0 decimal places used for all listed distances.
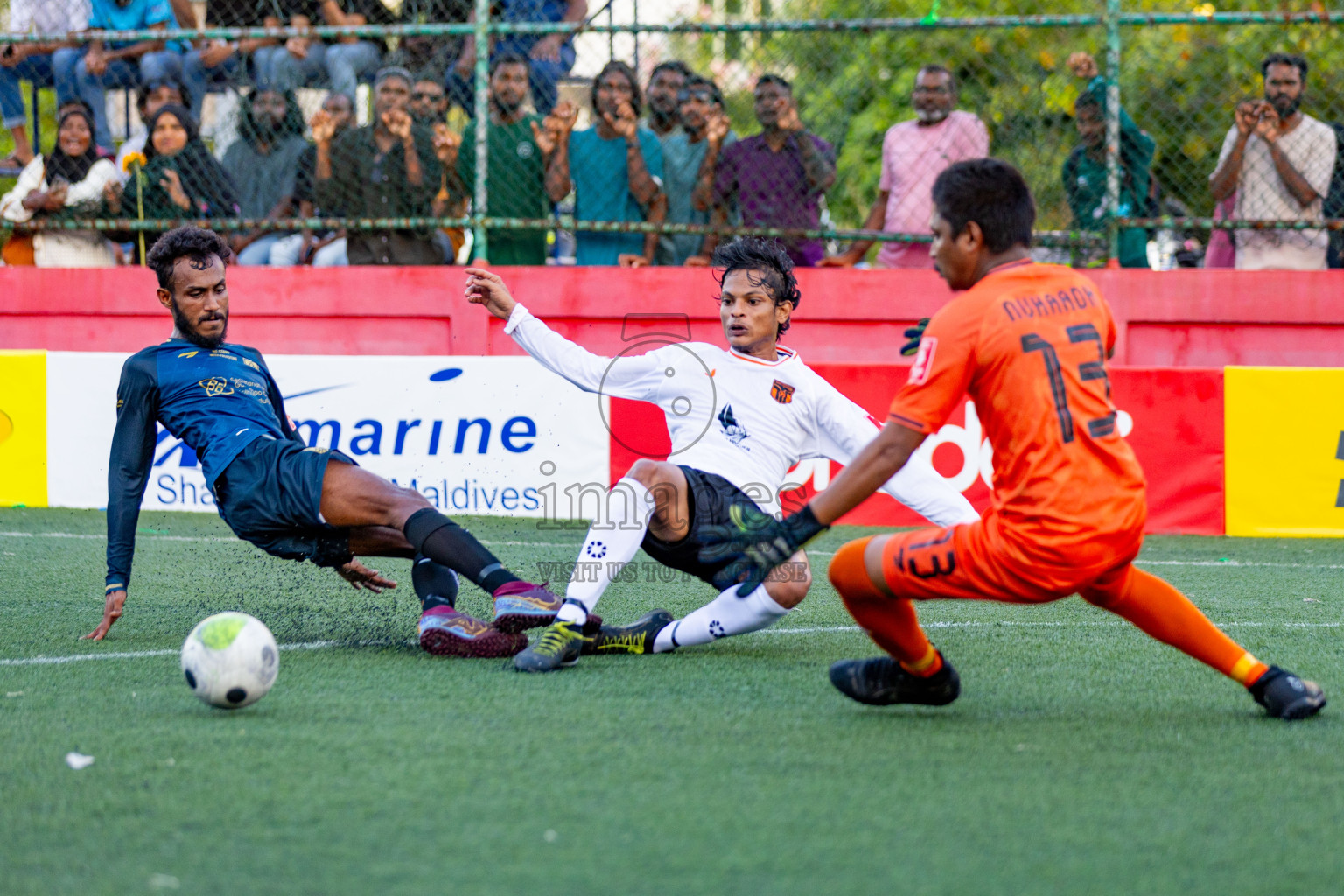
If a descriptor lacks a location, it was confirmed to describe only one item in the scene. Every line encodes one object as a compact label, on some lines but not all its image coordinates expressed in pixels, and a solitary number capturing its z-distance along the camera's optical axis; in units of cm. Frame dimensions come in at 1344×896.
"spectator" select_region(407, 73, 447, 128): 1967
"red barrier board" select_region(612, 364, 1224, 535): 1766
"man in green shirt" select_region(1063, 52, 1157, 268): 1856
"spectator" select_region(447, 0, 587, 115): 2034
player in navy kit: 965
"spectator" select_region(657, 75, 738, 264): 1944
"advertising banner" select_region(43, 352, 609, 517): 1830
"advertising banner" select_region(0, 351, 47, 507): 1945
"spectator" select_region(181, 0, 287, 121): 2112
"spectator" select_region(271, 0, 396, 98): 2098
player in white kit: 967
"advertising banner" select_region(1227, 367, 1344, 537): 1711
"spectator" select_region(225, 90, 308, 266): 2058
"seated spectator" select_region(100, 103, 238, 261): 2062
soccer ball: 789
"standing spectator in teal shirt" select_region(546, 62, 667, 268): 1936
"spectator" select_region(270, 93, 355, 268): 1998
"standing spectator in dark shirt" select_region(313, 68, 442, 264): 1944
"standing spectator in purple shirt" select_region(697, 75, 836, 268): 1905
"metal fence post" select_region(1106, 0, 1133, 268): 1841
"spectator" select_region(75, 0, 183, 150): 2158
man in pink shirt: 1889
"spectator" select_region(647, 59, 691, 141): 1969
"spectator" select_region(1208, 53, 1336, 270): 1798
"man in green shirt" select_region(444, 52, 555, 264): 1961
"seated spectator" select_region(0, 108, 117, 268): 2150
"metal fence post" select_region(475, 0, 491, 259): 1955
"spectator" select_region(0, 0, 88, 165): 2197
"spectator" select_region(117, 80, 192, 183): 2150
